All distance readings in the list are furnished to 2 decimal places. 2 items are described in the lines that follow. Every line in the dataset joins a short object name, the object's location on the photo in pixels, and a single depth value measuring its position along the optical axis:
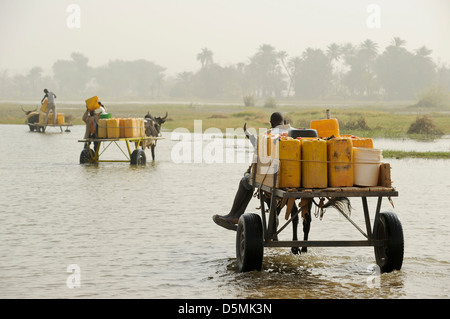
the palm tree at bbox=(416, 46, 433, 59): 187.00
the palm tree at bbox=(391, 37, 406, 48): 194.38
